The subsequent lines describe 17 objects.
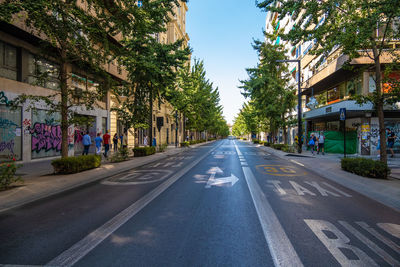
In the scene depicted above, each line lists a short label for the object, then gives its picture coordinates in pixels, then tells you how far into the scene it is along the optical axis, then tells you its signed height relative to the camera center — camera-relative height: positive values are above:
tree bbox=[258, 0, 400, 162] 7.66 +3.93
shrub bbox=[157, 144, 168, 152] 22.12 -1.23
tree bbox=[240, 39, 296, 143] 25.72 +5.51
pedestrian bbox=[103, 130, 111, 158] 16.53 -0.40
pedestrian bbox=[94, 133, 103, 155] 16.57 -0.47
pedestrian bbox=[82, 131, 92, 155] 14.99 -0.42
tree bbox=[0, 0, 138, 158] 7.52 +3.53
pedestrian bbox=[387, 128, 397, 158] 16.80 -0.46
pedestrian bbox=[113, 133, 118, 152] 20.54 -0.41
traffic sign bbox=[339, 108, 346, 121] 12.62 +1.14
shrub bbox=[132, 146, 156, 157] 17.23 -1.19
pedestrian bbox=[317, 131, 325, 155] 19.93 -0.59
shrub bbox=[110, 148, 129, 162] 13.48 -1.21
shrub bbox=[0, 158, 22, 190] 6.45 -1.08
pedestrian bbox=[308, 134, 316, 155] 20.25 -0.60
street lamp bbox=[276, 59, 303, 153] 20.16 +0.46
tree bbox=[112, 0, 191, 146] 15.20 +4.51
